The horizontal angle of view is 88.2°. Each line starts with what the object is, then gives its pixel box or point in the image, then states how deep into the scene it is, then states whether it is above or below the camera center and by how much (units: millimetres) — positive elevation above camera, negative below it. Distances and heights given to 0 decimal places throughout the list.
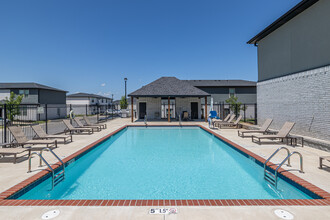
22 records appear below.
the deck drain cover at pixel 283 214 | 2760 -1748
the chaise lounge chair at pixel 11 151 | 5371 -1299
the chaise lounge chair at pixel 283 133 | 7870 -1146
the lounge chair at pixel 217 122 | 14577 -1081
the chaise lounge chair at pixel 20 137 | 6895 -1105
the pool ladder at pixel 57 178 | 4543 -1939
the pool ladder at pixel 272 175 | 4441 -1844
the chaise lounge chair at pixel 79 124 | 12689 -1021
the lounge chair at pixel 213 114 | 13917 -366
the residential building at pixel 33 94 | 30516 +2990
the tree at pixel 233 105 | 22109 +544
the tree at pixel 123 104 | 36338 +1318
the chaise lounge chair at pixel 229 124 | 13323 -1179
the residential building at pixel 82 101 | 47322 +2782
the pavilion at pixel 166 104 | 21922 +753
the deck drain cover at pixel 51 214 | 2797 -1748
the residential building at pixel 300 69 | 7699 +2259
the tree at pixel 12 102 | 19755 +1157
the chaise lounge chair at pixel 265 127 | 9702 -1035
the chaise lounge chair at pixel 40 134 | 8259 -1159
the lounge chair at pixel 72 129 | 10934 -1241
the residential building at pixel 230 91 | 31109 +3423
